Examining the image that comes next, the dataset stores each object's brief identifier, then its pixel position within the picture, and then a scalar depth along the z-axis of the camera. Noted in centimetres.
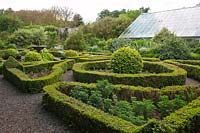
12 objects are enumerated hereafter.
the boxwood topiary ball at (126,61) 1070
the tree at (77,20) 5023
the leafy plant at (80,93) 690
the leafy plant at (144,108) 576
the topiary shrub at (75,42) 2559
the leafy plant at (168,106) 579
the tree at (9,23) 3816
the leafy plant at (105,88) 709
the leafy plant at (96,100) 647
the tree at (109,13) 5495
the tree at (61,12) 4938
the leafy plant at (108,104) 616
